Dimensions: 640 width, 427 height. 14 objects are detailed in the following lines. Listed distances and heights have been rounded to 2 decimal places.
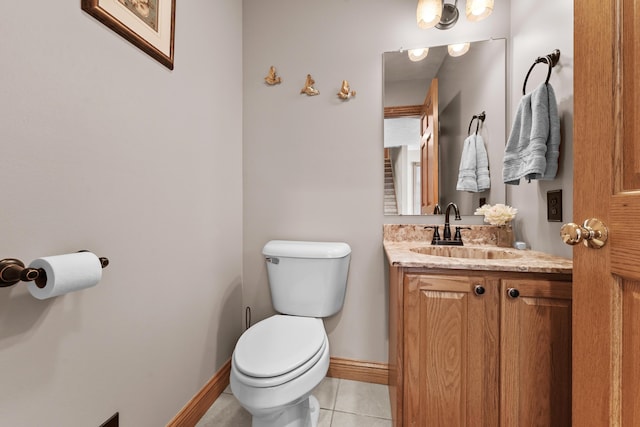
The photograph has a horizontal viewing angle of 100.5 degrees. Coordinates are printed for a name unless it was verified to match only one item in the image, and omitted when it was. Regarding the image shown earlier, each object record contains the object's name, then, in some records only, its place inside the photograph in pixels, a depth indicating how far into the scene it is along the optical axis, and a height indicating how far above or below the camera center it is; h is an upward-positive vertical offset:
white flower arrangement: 1.34 -0.01
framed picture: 0.83 +0.67
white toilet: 0.93 -0.55
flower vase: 1.42 -0.14
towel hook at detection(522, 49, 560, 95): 1.06 +0.61
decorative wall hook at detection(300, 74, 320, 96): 1.59 +0.74
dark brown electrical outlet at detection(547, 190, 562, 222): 1.07 +0.02
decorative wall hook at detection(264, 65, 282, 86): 1.64 +0.83
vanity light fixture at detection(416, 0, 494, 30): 1.34 +1.03
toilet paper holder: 0.57 -0.13
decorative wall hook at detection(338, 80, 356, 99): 1.56 +0.71
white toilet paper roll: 0.61 -0.15
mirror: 1.49 +0.52
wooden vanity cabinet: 0.89 -0.48
